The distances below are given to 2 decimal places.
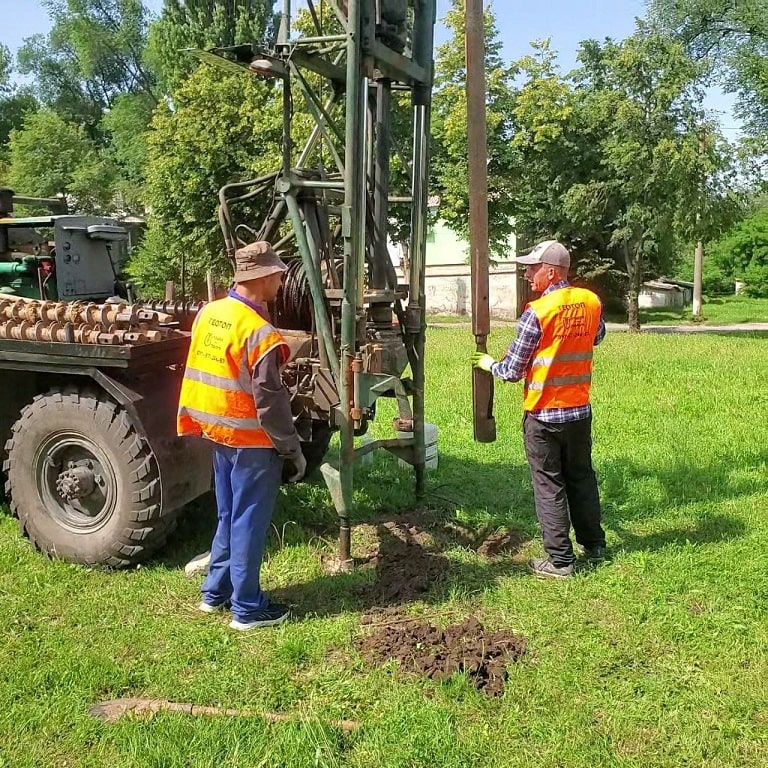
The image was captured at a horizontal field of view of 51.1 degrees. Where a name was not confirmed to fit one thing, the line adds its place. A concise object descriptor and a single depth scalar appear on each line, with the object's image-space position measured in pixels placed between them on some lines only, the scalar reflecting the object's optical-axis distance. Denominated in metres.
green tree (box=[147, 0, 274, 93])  33.62
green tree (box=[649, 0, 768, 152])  26.06
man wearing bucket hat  3.87
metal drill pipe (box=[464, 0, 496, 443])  4.93
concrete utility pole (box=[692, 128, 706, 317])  32.28
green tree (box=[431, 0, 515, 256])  24.17
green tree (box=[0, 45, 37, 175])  48.44
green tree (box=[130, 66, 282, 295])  22.11
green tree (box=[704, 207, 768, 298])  46.78
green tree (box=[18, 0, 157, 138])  47.31
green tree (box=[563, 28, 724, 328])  21.81
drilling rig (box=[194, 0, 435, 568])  4.66
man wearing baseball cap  4.57
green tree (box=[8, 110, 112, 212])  36.53
